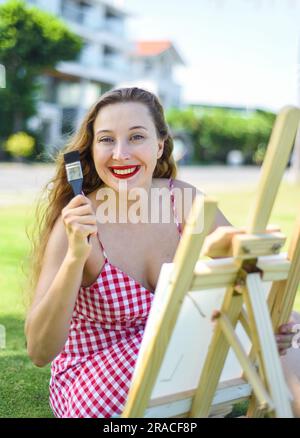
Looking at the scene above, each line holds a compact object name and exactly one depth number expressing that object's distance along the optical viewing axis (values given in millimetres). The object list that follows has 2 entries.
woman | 2420
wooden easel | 1609
